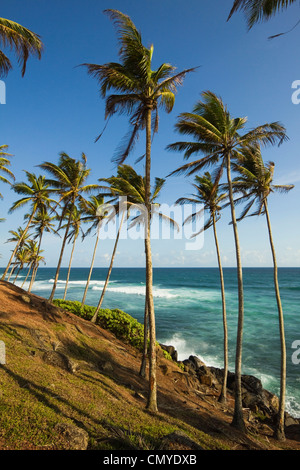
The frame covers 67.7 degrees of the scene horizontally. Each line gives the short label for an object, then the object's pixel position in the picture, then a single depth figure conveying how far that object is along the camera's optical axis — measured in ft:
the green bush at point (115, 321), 52.25
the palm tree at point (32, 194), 67.05
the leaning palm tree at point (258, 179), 33.37
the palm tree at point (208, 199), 43.78
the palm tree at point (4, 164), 60.18
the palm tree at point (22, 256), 124.59
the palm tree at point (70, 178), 56.39
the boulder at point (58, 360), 27.32
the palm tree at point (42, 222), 92.12
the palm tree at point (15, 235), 107.93
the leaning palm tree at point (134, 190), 42.98
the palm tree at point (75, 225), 76.89
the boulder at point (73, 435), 14.10
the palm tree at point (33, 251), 124.57
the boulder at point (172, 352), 54.50
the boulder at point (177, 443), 15.84
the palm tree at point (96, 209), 64.75
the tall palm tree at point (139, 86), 25.46
